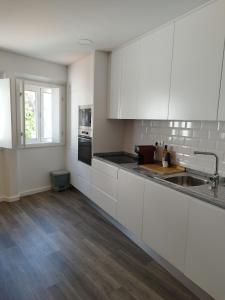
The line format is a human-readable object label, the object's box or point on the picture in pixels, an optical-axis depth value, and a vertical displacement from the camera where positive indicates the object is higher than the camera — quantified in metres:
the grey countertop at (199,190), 1.51 -0.51
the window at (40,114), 3.55 +0.17
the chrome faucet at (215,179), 1.84 -0.46
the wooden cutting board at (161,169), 2.25 -0.48
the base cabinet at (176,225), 1.50 -0.87
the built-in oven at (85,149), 3.25 -0.41
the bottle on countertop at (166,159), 2.48 -0.39
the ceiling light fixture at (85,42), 2.64 +1.06
